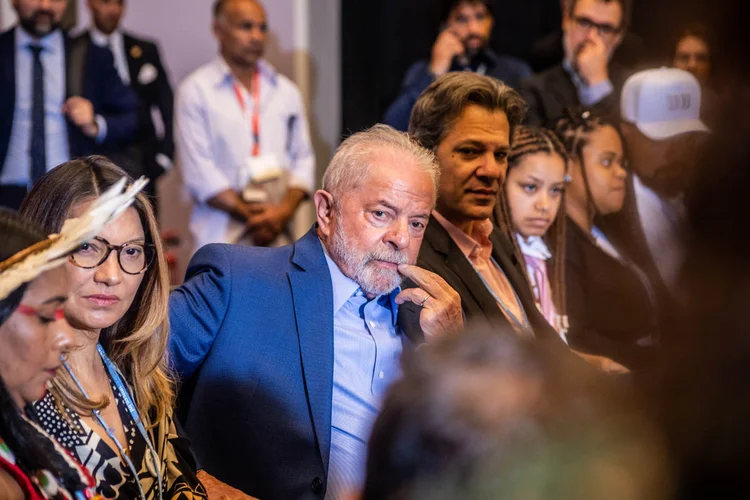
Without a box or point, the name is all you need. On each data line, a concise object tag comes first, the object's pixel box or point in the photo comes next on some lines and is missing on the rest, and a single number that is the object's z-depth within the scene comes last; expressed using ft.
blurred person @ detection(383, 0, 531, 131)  15.69
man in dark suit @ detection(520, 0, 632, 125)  13.17
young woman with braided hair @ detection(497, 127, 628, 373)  11.50
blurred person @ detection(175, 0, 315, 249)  15.67
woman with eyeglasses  6.24
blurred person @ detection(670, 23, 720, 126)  14.46
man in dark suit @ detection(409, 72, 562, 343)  10.10
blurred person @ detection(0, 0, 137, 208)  14.03
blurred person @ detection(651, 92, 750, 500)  3.44
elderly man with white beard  8.02
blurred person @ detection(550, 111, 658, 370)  12.34
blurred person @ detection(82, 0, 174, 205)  15.88
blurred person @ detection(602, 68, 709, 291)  13.01
